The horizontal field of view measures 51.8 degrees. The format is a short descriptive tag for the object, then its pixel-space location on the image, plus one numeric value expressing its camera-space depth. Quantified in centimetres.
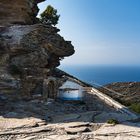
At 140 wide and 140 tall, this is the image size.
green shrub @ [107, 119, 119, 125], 627
